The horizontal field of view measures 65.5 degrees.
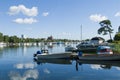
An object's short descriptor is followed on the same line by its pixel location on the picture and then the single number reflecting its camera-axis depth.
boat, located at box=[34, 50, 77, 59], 22.45
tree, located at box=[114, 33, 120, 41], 38.92
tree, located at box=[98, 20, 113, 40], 45.27
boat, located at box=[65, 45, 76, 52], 31.79
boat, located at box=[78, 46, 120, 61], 18.85
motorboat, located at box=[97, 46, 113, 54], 21.31
